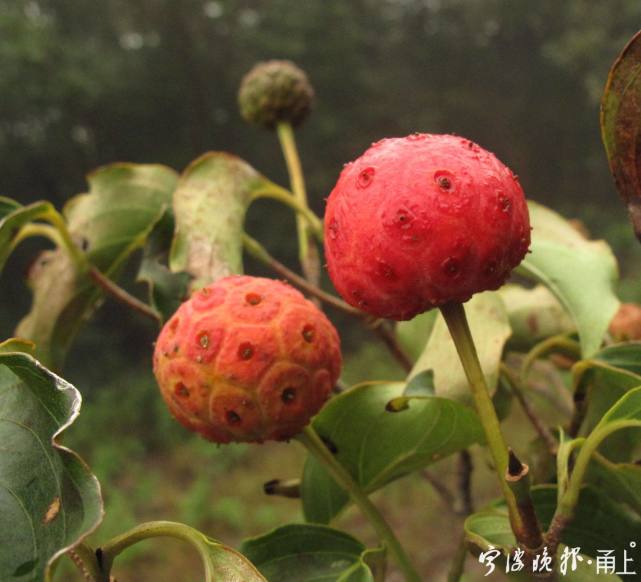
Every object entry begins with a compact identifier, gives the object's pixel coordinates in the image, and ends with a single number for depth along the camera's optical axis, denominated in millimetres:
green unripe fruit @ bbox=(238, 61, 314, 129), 191
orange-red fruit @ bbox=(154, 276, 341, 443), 88
